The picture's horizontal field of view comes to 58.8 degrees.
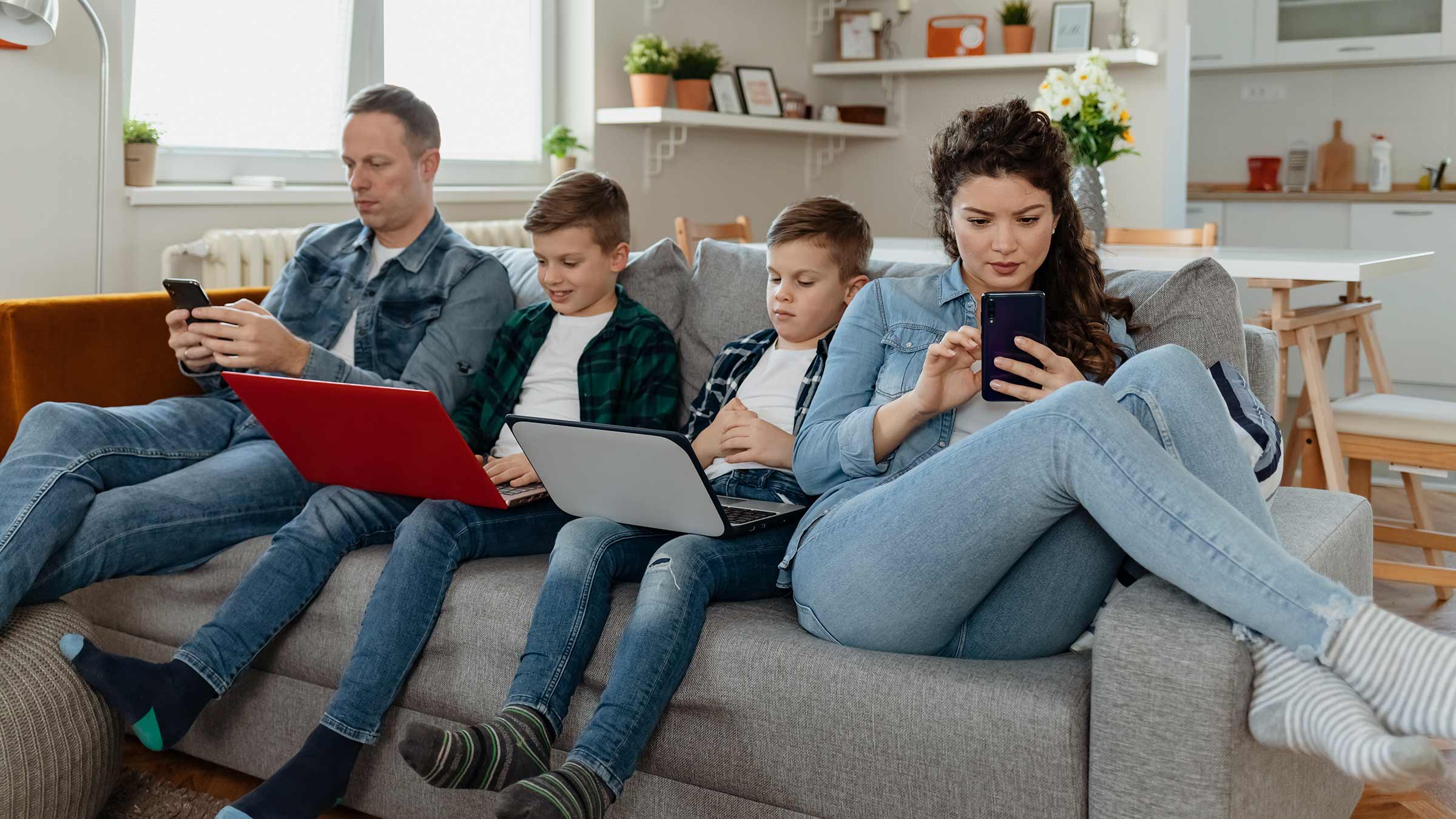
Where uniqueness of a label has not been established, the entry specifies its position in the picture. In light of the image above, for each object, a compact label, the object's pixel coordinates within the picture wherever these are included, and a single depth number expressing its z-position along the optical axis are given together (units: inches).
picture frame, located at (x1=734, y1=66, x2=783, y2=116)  193.0
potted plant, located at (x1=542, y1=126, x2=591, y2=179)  167.8
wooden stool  103.0
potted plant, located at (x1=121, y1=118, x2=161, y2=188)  121.0
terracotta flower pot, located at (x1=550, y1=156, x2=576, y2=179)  169.8
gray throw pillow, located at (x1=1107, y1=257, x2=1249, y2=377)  67.0
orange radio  201.3
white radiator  125.5
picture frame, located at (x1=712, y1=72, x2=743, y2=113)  184.9
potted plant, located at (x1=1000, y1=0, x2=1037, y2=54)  192.5
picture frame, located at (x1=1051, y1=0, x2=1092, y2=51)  188.9
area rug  71.5
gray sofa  48.6
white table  107.3
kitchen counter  199.5
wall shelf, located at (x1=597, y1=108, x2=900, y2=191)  170.4
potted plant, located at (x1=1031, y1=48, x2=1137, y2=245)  129.5
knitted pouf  62.8
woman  44.9
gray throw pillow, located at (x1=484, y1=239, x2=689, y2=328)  85.1
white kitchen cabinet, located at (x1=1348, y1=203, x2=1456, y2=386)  199.5
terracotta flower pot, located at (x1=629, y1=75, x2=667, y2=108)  170.7
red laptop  63.4
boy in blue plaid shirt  52.8
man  71.6
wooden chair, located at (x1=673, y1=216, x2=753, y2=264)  149.0
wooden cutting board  219.6
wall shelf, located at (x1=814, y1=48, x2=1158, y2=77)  180.4
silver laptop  59.1
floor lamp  94.3
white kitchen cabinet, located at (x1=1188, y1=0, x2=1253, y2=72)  218.8
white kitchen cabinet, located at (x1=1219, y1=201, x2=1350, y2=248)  208.7
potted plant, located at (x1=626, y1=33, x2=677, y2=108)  170.9
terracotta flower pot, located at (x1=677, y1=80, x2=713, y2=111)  177.2
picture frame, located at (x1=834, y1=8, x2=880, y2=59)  211.5
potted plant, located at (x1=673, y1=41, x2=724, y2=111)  177.3
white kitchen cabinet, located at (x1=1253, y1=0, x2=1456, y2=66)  203.5
